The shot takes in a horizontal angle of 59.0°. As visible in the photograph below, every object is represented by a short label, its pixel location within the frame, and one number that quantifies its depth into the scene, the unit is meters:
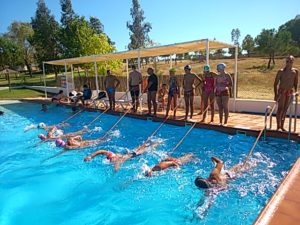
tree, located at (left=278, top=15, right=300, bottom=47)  53.18
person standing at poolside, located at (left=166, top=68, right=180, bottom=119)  9.12
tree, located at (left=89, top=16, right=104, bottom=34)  55.29
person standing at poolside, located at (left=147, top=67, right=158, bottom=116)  9.38
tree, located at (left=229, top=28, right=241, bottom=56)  85.94
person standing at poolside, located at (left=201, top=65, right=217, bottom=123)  8.34
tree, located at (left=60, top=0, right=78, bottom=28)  38.25
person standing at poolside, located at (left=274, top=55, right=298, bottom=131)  6.30
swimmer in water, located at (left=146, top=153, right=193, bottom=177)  5.57
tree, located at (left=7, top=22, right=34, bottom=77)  48.13
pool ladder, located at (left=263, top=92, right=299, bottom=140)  6.03
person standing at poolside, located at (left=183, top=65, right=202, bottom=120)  8.39
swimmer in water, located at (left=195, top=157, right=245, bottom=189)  4.27
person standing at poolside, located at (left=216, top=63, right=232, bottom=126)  7.53
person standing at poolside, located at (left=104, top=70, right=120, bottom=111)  11.21
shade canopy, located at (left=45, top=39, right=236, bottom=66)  9.13
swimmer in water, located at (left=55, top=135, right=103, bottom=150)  7.69
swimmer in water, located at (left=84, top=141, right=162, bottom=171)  6.44
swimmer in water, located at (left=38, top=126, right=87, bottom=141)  8.67
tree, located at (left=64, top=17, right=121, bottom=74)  21.88
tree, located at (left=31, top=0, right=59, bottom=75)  33.03
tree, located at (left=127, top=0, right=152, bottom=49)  49.12
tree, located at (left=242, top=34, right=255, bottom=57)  46.30
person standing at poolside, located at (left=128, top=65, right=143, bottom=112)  10.16
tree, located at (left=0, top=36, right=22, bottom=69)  37.78
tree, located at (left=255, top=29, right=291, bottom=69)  34.97
